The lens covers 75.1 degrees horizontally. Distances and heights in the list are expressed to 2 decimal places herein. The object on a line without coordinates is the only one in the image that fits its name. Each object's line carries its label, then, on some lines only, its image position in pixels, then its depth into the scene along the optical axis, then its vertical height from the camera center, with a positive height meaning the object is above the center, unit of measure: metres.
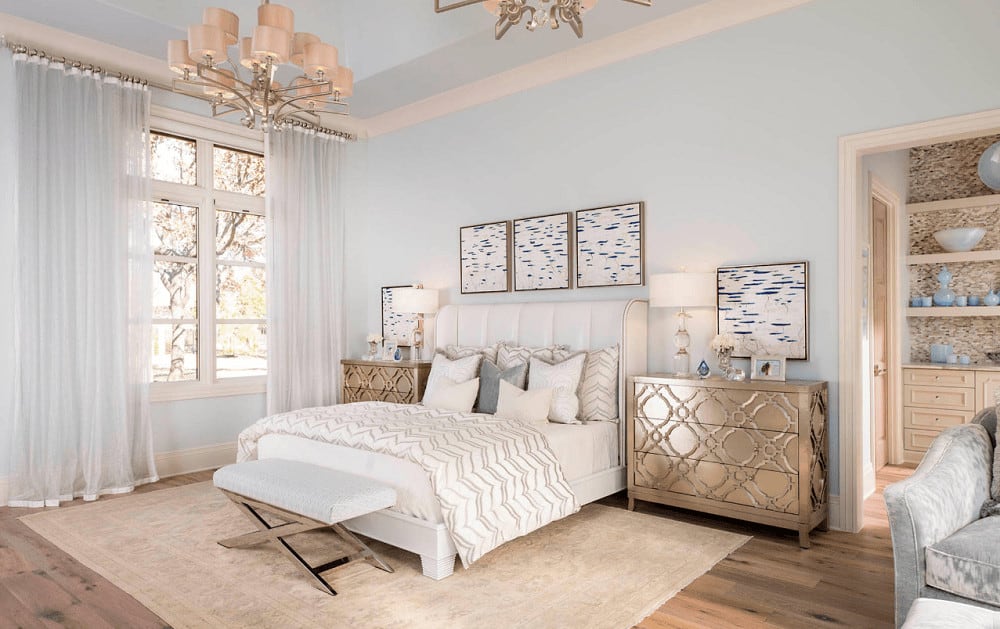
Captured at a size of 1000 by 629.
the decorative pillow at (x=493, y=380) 4.41 -0.45
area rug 2.63 -1.21
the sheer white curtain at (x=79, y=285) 4.26 +0.23
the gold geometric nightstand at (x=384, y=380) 5.24 -0.54
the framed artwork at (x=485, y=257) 5.25 +0.49
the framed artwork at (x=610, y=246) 4.50 +0.49
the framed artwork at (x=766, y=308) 3.82 +0.03
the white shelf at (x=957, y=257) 5.05 +0.44
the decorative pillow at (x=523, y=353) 4.50 -0.27
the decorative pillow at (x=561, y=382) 4.11 -0.43
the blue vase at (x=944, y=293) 5.20 +0.16
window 5.18 +0.46
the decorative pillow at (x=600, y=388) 4.25 -0.48
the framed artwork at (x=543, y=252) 4.87 +0.48
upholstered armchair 1.99 -0.73
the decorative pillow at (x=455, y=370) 4.70 -0.40
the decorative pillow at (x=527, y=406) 4.02 -0.56
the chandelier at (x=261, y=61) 2.78 +1.16
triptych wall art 4.55 +0.49
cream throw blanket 3.00 -0.73
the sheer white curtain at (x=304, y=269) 5.62 +0.43
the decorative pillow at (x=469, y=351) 4.91 -0.27
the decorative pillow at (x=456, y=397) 4.41 -0.55
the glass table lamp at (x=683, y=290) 3.93 +0.15
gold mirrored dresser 3.45 -0.76
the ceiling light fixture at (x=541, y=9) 2.44 +1.17
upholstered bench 2.84 -0.82
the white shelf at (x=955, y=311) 4.99 +0.01
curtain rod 4.23 +1.76
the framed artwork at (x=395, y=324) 5.93 -0.07
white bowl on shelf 5.12 +0.59
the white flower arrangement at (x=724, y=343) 3.85 -0.17
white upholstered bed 3.04 -0.73
